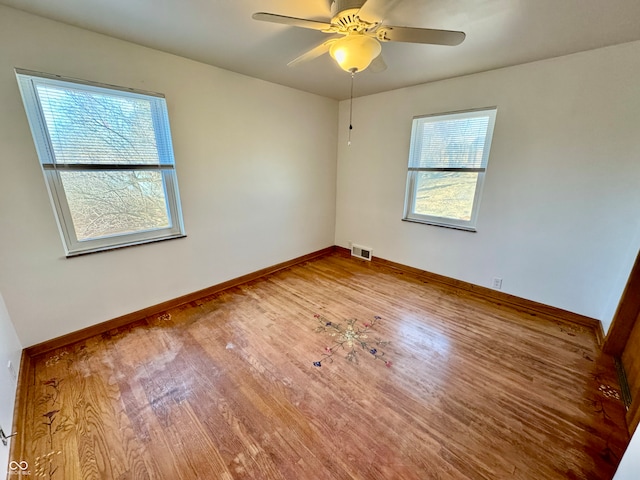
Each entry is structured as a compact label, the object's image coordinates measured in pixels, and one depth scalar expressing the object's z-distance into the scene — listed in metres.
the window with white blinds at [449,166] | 2.76
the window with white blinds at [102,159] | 1.82
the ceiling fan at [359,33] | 1.29
